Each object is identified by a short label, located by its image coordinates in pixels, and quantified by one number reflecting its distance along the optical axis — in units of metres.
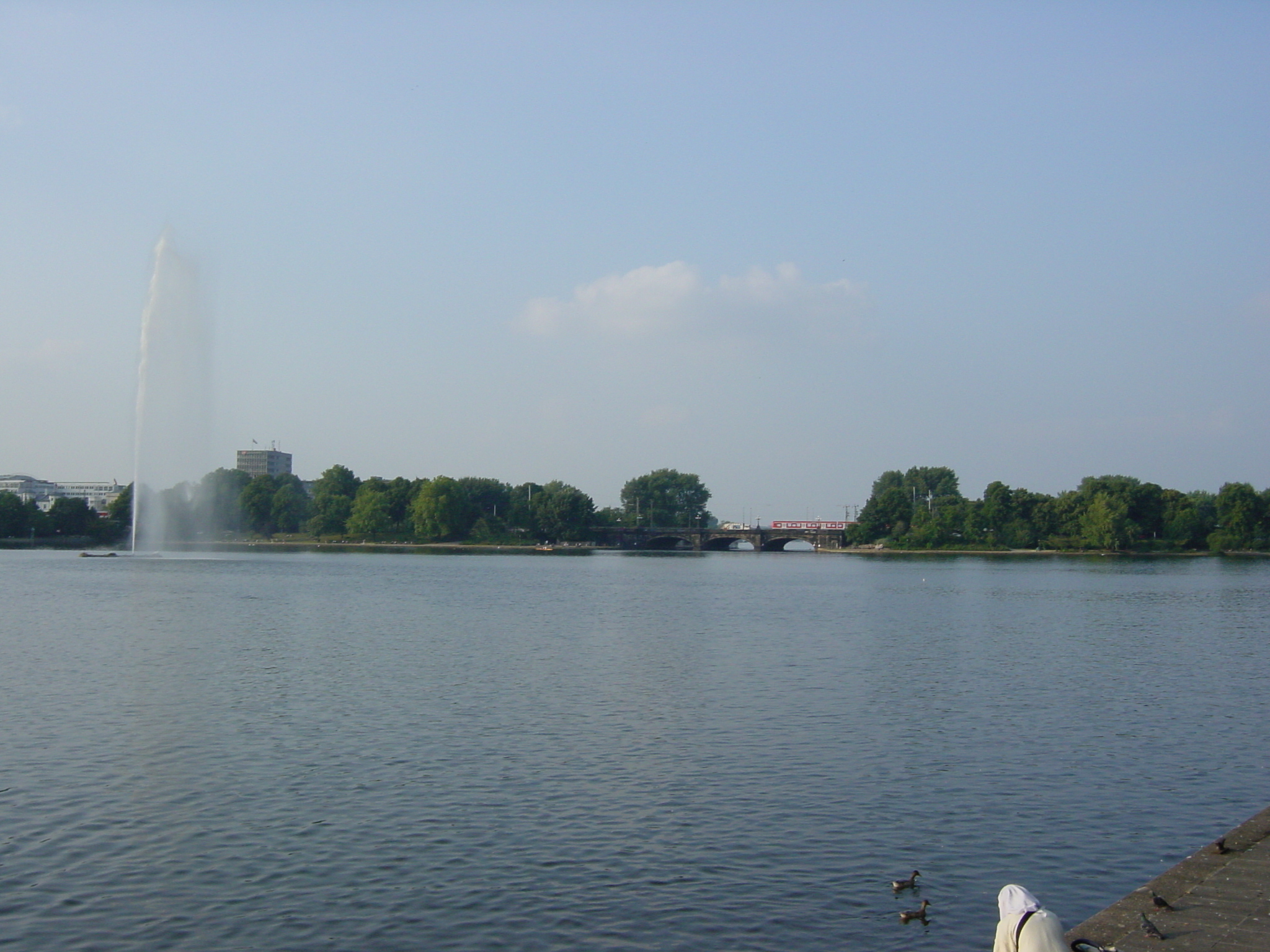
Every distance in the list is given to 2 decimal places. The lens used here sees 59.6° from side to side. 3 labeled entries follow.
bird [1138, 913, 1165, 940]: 10.48
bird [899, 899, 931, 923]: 13.04
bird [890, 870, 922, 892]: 13.95
